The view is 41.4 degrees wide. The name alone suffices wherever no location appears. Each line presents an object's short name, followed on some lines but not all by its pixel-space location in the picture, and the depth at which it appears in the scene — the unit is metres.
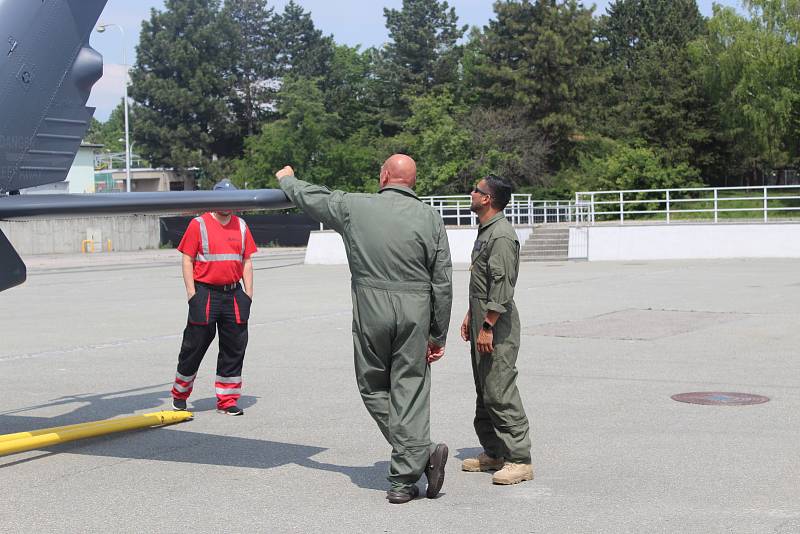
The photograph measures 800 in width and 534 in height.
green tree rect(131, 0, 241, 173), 74.56
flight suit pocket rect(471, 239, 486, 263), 6.32
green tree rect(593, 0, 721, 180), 62.88
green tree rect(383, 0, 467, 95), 70.25
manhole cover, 8.49
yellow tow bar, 6.86
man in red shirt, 8.27
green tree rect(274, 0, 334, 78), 84.12
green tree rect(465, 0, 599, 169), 63.34
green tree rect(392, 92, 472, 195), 58.41
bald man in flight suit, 5.70
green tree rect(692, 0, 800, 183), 56.84
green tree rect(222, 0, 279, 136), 79.88
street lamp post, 45.78
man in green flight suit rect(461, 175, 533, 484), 6.11
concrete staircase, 31.70
